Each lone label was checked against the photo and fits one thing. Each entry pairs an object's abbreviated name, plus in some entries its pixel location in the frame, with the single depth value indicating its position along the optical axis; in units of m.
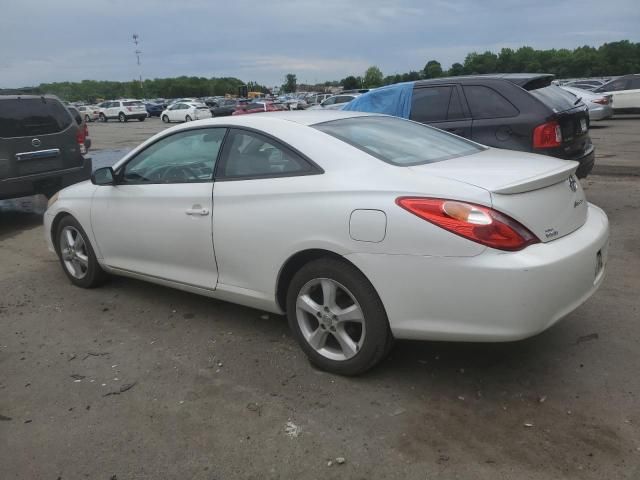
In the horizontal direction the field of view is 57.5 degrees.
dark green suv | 7.53
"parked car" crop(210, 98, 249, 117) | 35.98
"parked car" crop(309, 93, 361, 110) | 28.18
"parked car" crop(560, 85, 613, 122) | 19.27
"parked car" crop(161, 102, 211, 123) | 40.03
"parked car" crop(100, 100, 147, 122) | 46.12
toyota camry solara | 2.81
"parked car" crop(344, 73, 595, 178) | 6.02
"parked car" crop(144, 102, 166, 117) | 55.19
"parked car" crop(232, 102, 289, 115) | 34.84
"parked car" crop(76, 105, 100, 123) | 49.79
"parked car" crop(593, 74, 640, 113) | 21.67
